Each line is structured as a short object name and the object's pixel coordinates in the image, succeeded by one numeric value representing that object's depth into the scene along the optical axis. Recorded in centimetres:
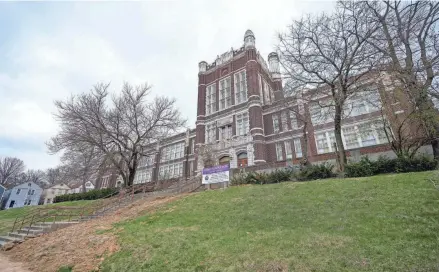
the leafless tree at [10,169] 6825
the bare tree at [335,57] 1341
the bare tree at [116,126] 2094
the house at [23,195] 5203
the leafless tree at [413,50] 1120
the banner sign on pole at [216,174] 1559
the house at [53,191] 6014
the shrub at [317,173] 1356
